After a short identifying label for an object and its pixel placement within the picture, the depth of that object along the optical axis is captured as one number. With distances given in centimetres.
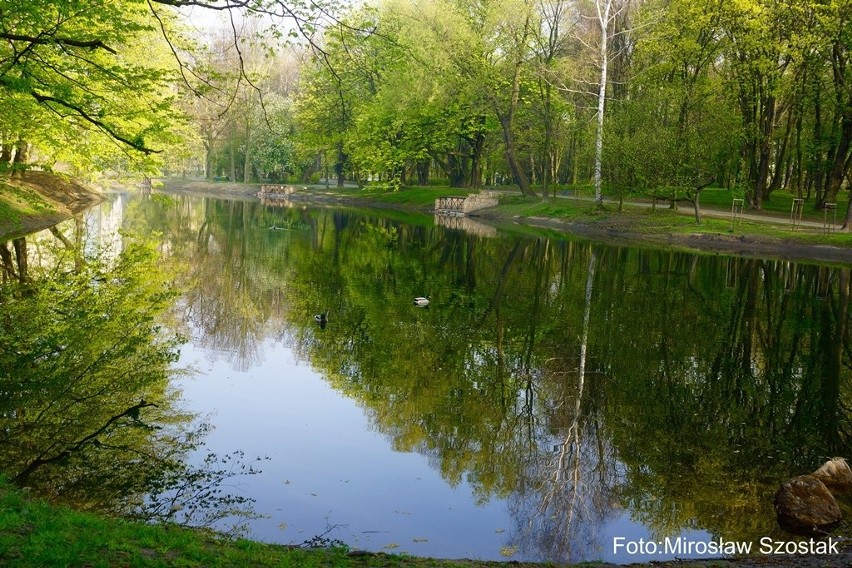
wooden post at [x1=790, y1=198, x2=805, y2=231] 4169
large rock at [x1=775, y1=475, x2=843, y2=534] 898
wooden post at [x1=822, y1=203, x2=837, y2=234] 3924
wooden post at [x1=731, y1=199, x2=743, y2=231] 4337
